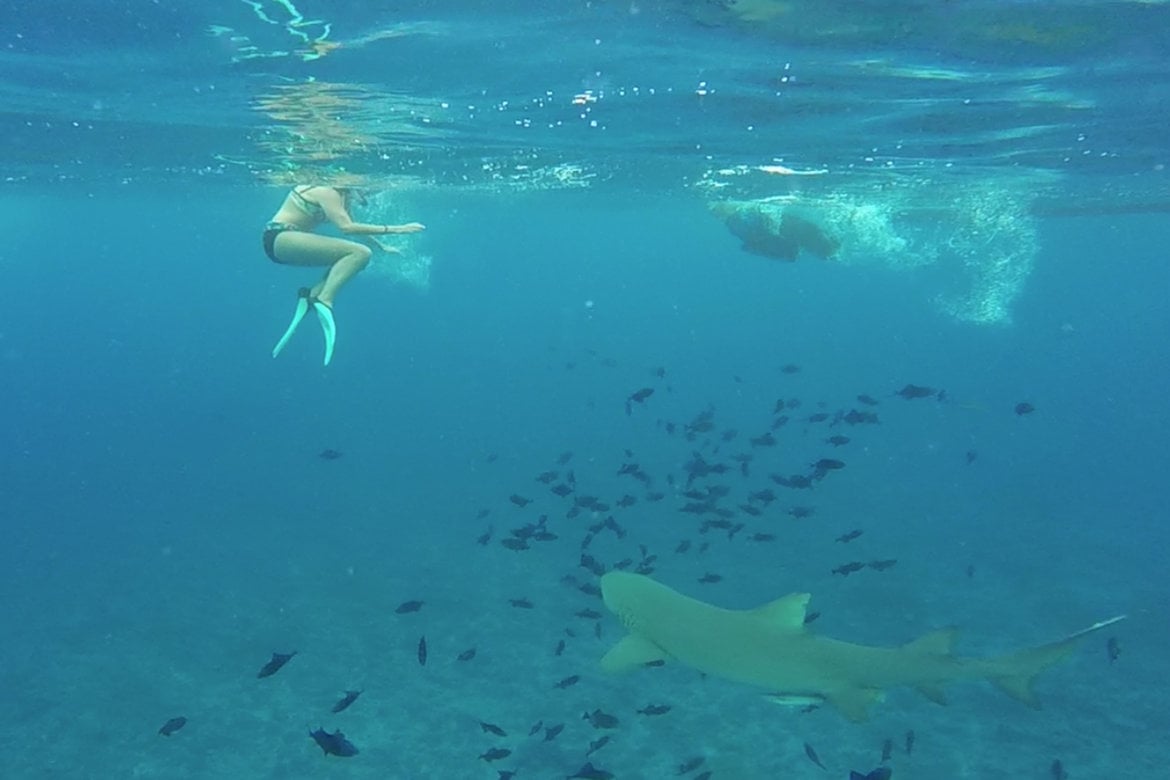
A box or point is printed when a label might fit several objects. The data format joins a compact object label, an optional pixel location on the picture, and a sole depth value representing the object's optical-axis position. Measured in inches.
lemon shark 156.3
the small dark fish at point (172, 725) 374.0
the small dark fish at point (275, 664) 336.8
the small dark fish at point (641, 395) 581.3
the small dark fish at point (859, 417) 544.4
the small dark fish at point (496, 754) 350.3
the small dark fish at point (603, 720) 358.6
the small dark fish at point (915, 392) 527.8
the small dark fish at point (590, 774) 303.0
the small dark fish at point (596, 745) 388.5
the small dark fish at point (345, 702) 332.2
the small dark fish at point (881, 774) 247.3
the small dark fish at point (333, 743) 271.9
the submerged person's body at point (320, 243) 329.4
